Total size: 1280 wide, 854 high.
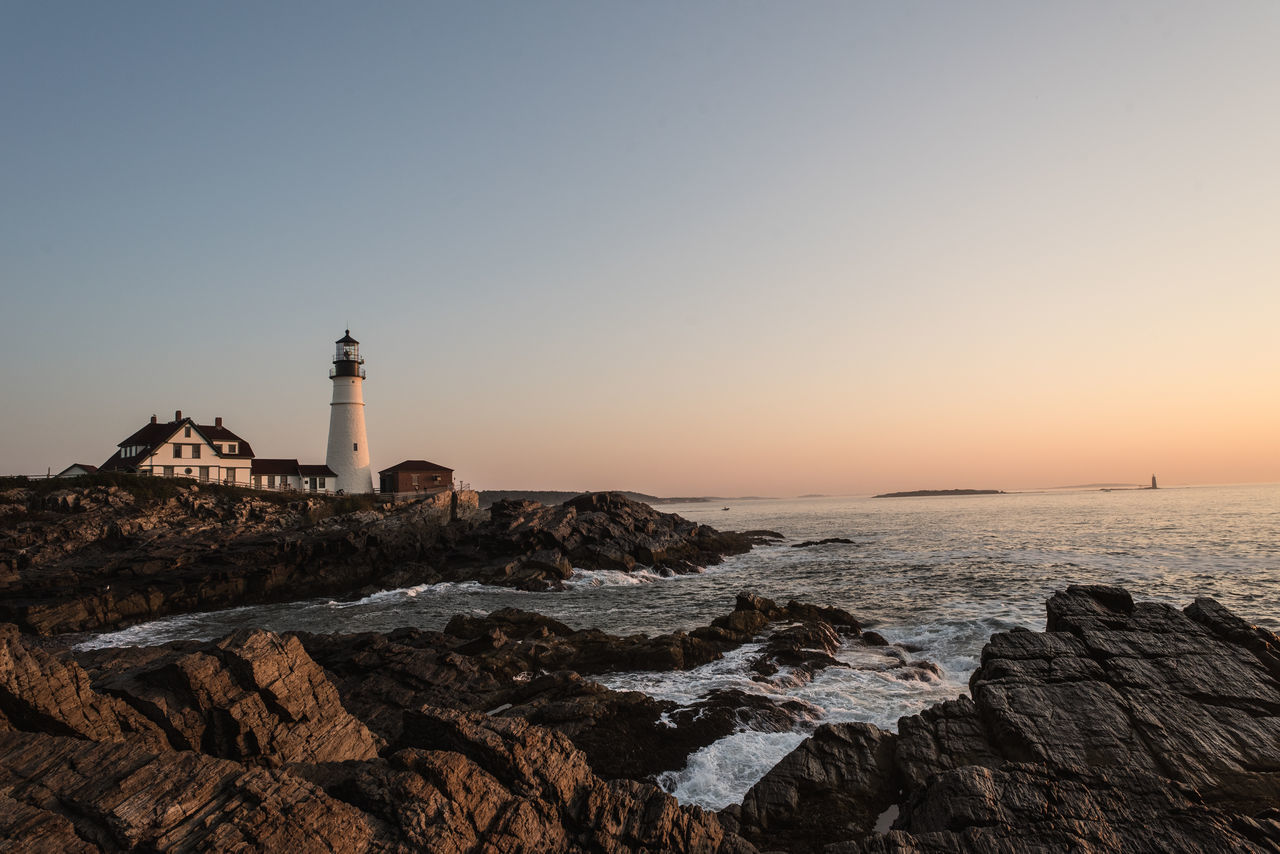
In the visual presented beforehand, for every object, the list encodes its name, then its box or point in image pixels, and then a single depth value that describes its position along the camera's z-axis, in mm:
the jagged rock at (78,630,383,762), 10141
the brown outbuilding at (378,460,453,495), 69375
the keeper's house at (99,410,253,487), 56875
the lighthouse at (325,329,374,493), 66562
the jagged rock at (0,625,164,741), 8914
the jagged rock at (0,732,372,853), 6266
